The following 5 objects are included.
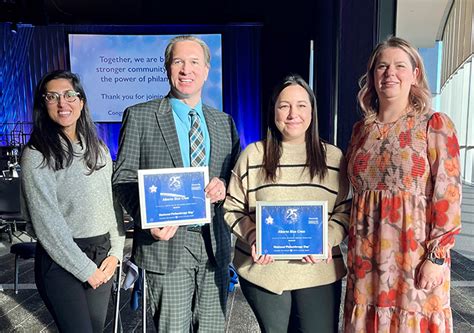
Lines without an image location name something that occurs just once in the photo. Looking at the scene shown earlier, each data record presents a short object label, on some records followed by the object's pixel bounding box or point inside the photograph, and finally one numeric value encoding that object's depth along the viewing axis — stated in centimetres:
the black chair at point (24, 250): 333
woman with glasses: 149
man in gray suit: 157
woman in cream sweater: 153
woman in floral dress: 141
